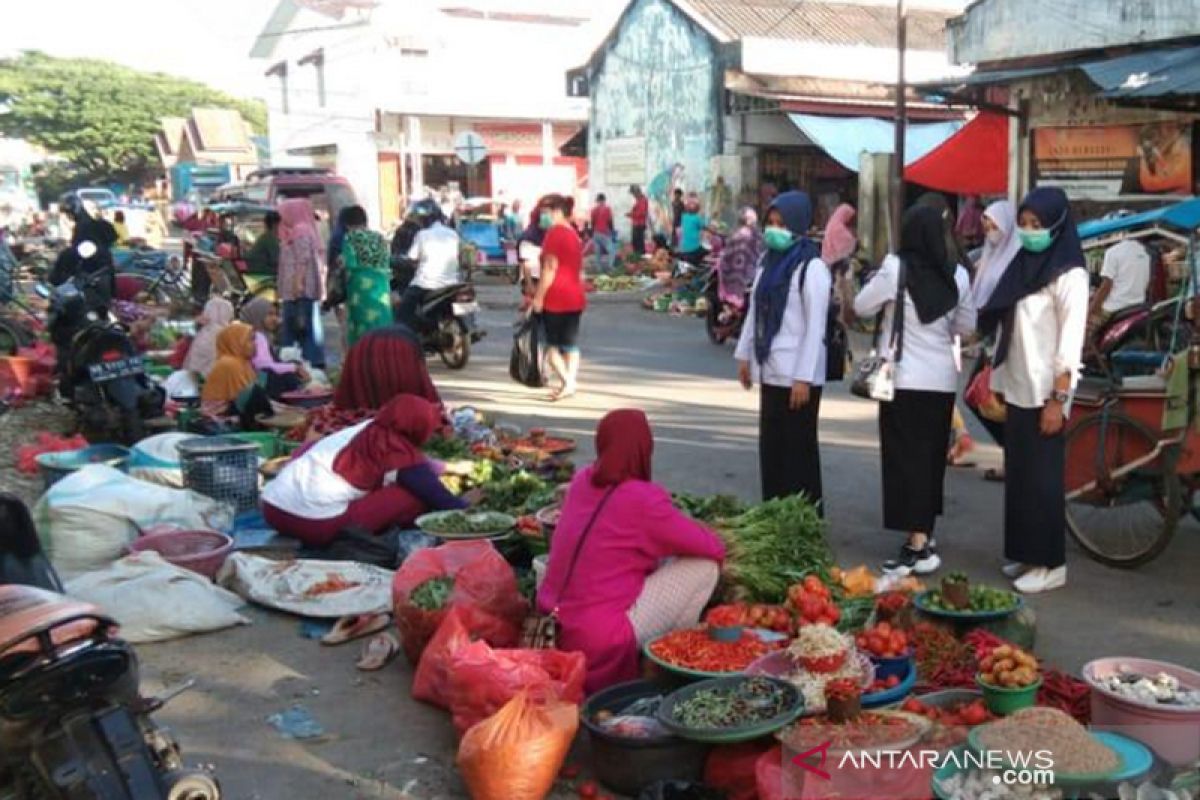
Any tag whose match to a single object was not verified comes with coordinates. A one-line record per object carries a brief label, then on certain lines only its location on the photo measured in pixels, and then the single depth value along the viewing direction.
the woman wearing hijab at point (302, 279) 12.84
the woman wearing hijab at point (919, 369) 6.01
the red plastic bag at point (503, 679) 4.25
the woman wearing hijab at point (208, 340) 10.59
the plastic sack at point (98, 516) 6.23
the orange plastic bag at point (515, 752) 3.87
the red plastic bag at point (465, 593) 5.02
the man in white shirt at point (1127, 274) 9.11
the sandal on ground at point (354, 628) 5.57
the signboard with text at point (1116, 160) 13.64
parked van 19.06
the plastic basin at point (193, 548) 6.16
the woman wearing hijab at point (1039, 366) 5.67
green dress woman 11.63
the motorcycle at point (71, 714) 3.29
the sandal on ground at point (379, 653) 5.27
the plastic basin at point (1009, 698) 4.15
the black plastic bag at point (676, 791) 3.76
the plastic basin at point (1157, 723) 3.68
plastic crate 7.33
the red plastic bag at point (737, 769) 3.90
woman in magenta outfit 4.64
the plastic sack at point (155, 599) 5.55
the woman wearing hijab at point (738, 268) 15.07
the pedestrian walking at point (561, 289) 10.94
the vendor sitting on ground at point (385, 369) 7.61
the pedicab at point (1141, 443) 5.97
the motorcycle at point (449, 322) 13.12
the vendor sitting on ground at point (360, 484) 6.39
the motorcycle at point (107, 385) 9.21
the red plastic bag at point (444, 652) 4.64
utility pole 13.84
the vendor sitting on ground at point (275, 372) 10.26
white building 36.34
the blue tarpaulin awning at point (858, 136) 21.49
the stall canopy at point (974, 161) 16.78
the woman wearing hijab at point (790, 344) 6.41
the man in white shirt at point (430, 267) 13.06
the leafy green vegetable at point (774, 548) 5.18
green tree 57.50
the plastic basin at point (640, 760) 4.00
